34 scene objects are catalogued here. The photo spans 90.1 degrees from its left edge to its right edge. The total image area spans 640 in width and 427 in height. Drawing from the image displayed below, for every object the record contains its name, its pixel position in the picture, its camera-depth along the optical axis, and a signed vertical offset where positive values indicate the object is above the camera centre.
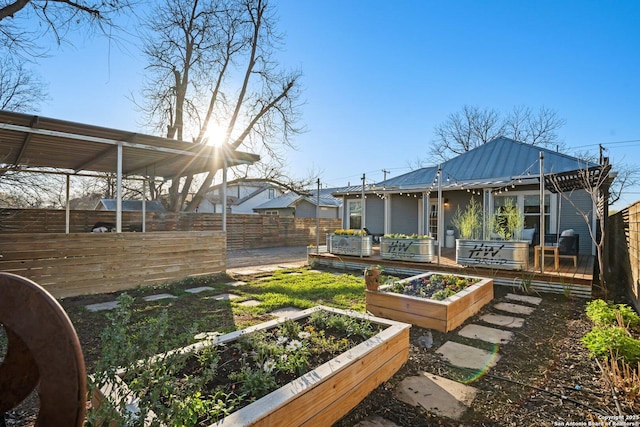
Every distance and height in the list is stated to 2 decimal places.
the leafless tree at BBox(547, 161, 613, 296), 5.80 +0.83
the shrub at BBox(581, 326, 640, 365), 2.68 -1.11
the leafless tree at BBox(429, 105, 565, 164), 23.47 +7.05
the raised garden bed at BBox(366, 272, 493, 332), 3.85 -1.16
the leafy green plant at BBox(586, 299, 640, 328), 3.57 -1.13
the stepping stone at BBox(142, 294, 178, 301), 5.50 -1.42
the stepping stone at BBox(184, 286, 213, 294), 6.12 -1.43
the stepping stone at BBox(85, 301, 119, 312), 4.88 -1.41
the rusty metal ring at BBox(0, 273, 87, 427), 0.90 -0.37
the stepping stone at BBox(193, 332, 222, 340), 2.35 -1.00
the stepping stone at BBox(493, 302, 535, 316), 4.77 -1.37
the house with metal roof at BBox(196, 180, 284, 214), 29.16 +1.72
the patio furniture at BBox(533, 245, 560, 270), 6.40 -0.76
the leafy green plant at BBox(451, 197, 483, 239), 7.29 -0.15
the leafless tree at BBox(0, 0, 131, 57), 7.18 +4.68
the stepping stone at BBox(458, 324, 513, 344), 3.68 -1.38
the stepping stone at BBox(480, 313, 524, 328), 4.18 -1.38
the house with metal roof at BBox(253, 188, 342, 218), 24.56 +0.90
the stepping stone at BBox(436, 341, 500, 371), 3.04 -1.38
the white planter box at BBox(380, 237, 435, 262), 7.66 -0.76
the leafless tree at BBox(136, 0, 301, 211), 13.38 +6.14
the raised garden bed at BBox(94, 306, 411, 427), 1.63 -1.04
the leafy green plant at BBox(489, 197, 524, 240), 6.82 -0.14
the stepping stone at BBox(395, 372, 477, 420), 2.32 -1.38
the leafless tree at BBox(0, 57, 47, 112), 10.75 +4.39
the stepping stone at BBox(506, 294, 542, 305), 5.27 -1.37
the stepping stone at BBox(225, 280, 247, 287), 6.82 -1.43
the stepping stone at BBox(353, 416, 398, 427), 2.10 -1.36
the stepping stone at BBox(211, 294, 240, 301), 5.51 -1.42
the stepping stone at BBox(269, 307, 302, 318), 4.61 -1.40
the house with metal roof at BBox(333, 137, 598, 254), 9.16 +0.81
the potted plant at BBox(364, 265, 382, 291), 4.39 -0.83
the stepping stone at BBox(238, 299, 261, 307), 5.09 -1.40
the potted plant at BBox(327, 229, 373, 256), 8.67 -0.70
